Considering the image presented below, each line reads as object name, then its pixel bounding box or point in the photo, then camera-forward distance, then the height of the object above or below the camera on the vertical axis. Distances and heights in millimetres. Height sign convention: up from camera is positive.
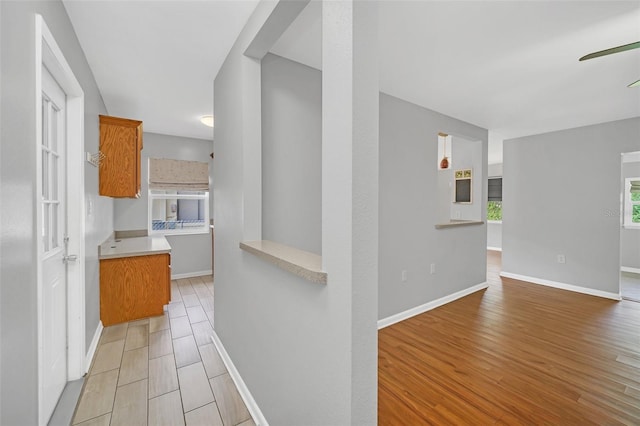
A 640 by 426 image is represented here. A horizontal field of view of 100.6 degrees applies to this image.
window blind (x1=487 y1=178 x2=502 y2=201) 7812 +622
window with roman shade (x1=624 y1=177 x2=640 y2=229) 4891 +145
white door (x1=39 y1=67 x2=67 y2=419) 1606 -233
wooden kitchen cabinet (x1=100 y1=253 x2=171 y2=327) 2910 -909
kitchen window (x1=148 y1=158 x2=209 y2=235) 4613 +207
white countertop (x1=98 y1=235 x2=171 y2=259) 2923 -487
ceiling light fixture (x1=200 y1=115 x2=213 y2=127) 3743 +1275
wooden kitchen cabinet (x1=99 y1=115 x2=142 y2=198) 2848 +568
